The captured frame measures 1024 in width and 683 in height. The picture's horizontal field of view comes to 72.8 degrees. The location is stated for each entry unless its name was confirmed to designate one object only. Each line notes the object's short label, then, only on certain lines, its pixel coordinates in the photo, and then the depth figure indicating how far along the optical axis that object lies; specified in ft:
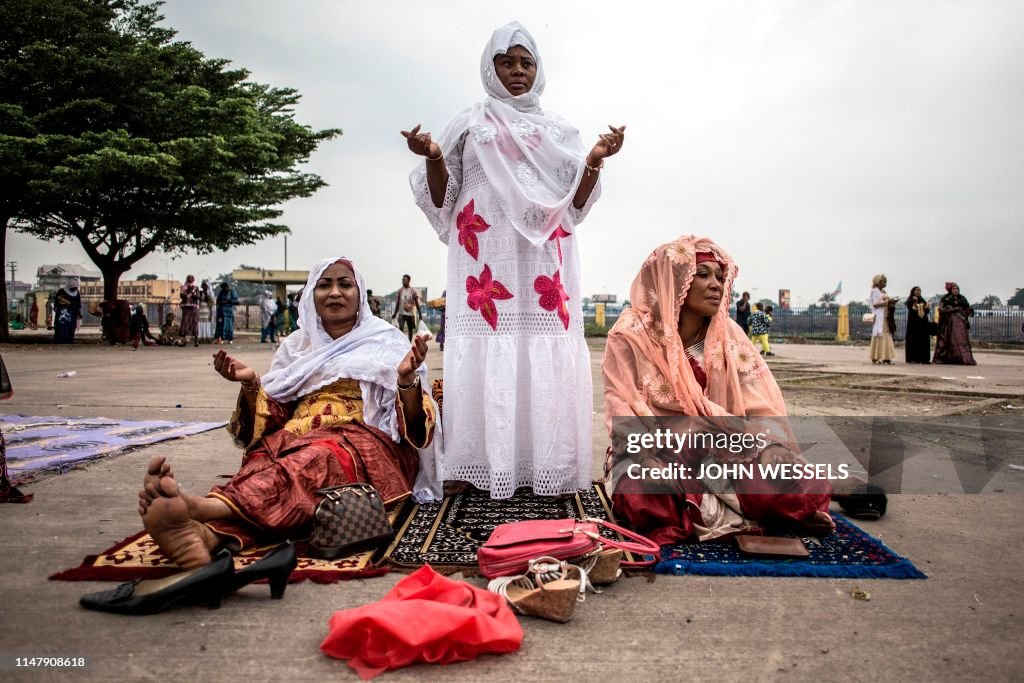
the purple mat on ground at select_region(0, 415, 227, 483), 13.43
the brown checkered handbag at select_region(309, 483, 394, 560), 8.39
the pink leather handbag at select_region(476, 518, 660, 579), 7.55
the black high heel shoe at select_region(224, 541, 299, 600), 7.01
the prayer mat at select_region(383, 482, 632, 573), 8.48
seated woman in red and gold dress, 8.40
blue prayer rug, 8.11
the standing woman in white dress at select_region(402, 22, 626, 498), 11.52
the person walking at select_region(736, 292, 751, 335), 62.23
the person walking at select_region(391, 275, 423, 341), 56.80
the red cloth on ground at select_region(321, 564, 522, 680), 5.87
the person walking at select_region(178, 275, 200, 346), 61.41
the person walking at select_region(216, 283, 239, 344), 63.67
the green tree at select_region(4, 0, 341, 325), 54.19
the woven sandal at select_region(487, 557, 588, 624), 6.79
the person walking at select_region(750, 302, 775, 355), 57.47
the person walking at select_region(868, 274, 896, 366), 44.83
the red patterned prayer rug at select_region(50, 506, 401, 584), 7.75
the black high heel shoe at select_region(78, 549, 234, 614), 6.76
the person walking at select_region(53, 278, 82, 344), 59.82
